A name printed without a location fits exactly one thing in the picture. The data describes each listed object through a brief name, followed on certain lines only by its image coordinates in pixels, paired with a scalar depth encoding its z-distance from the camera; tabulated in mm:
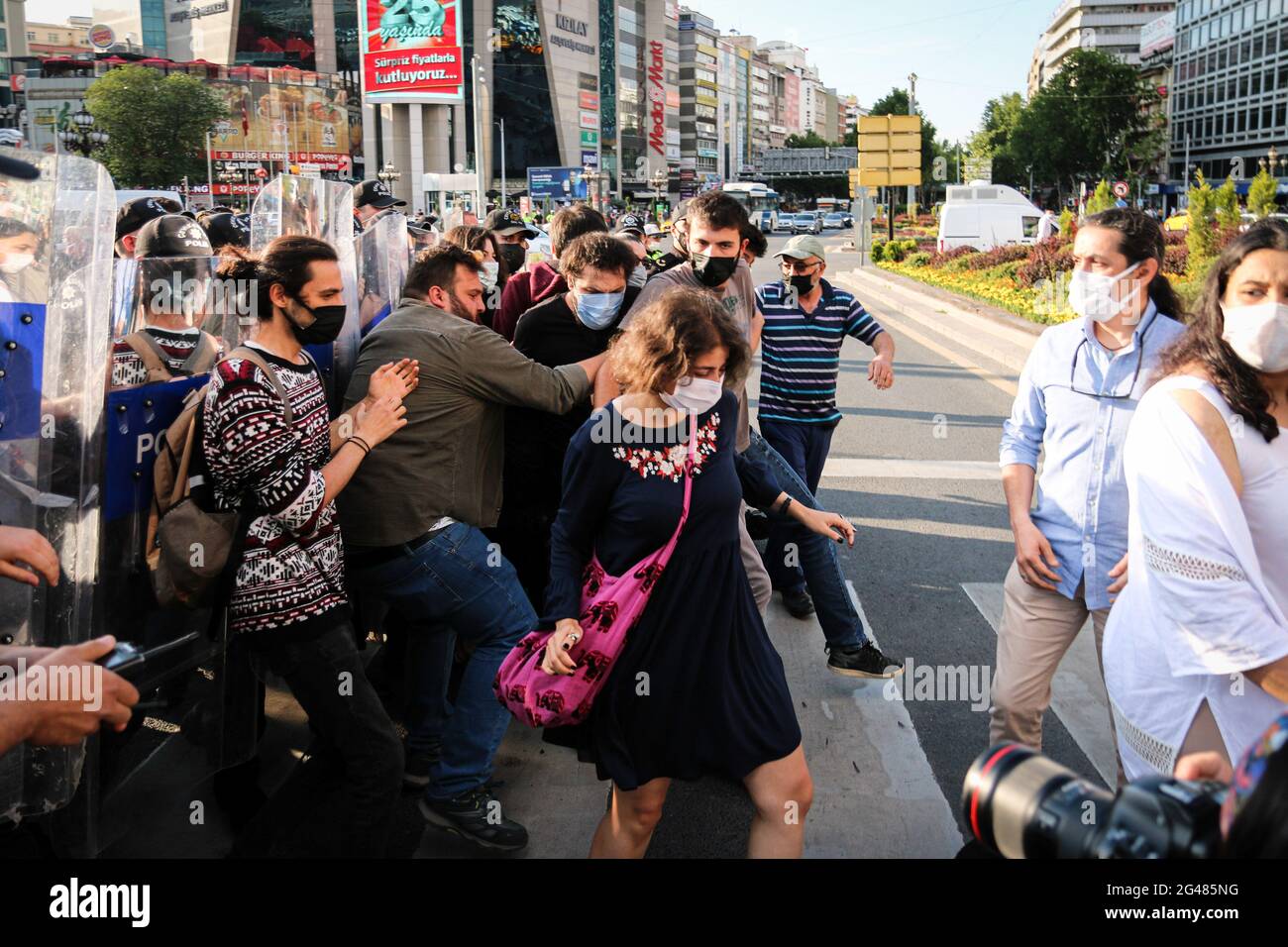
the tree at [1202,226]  19875
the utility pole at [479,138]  37406
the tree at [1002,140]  89000
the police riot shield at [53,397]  2787
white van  37500
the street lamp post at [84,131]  32194
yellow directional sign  31609
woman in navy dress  2861
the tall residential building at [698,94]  159500
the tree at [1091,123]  81938
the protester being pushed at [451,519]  3607
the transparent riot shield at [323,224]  4266
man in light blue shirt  3211
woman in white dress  2178
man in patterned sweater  3117
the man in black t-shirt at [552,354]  4348
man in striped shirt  5746
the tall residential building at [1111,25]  134500
